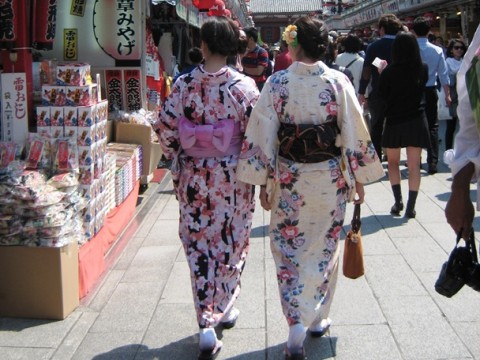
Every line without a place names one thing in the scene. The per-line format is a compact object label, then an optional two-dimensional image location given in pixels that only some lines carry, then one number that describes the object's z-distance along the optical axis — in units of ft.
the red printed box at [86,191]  14.34
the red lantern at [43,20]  16.24
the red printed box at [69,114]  14.40
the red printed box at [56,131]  14.41
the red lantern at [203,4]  30.83
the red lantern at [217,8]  32.39
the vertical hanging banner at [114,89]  23.09
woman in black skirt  19.07
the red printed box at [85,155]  14.33
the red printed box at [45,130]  14.42
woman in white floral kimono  10.40
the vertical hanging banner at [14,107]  14.52
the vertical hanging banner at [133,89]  23.08
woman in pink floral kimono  11.00
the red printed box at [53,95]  14.56
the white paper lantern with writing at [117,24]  22.35
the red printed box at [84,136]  14.33
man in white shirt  7.54
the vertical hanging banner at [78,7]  22.06
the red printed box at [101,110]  15.26
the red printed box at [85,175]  14.37
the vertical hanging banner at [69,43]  22.06
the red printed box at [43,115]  14.42
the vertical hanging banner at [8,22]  14.44
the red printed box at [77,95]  14.57
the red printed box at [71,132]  14.34
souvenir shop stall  12.38
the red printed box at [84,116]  14.43
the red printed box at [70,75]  14.57
